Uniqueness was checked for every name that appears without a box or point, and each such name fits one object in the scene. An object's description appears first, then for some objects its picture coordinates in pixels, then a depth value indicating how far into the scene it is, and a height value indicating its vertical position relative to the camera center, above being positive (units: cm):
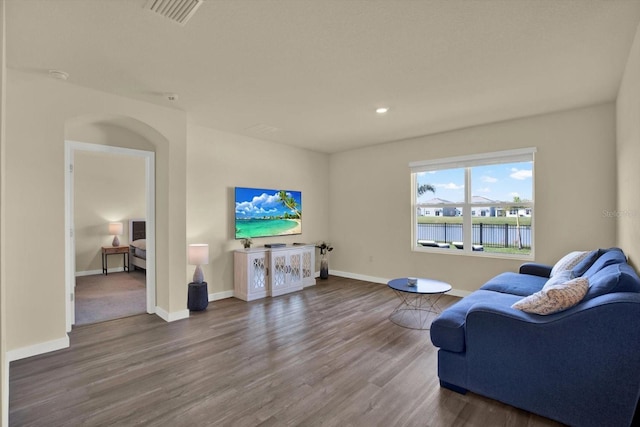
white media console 478 -89
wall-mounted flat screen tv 511 +5
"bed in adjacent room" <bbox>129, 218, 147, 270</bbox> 678 -61
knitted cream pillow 199 -54
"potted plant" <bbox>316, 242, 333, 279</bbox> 626 -91
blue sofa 178 -88
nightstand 689 -78
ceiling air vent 196 +130
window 445 +16
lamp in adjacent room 708 -32
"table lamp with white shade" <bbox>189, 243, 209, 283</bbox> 430 -56
